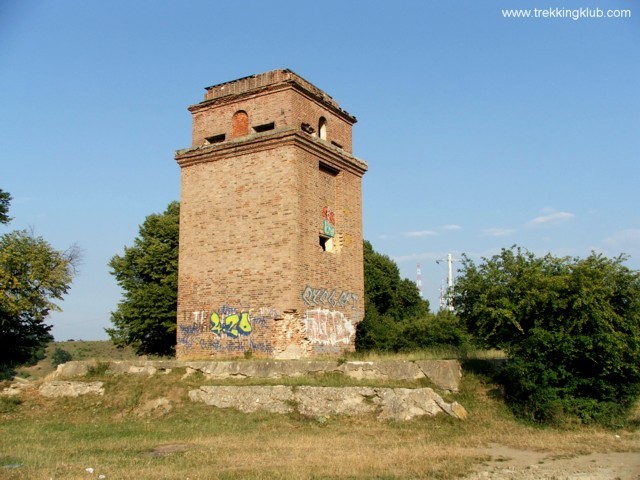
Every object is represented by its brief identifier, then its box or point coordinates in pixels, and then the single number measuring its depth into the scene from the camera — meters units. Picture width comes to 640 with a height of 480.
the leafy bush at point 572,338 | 11.87
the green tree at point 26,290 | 23.09
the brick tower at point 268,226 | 16.53
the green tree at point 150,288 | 23.22
